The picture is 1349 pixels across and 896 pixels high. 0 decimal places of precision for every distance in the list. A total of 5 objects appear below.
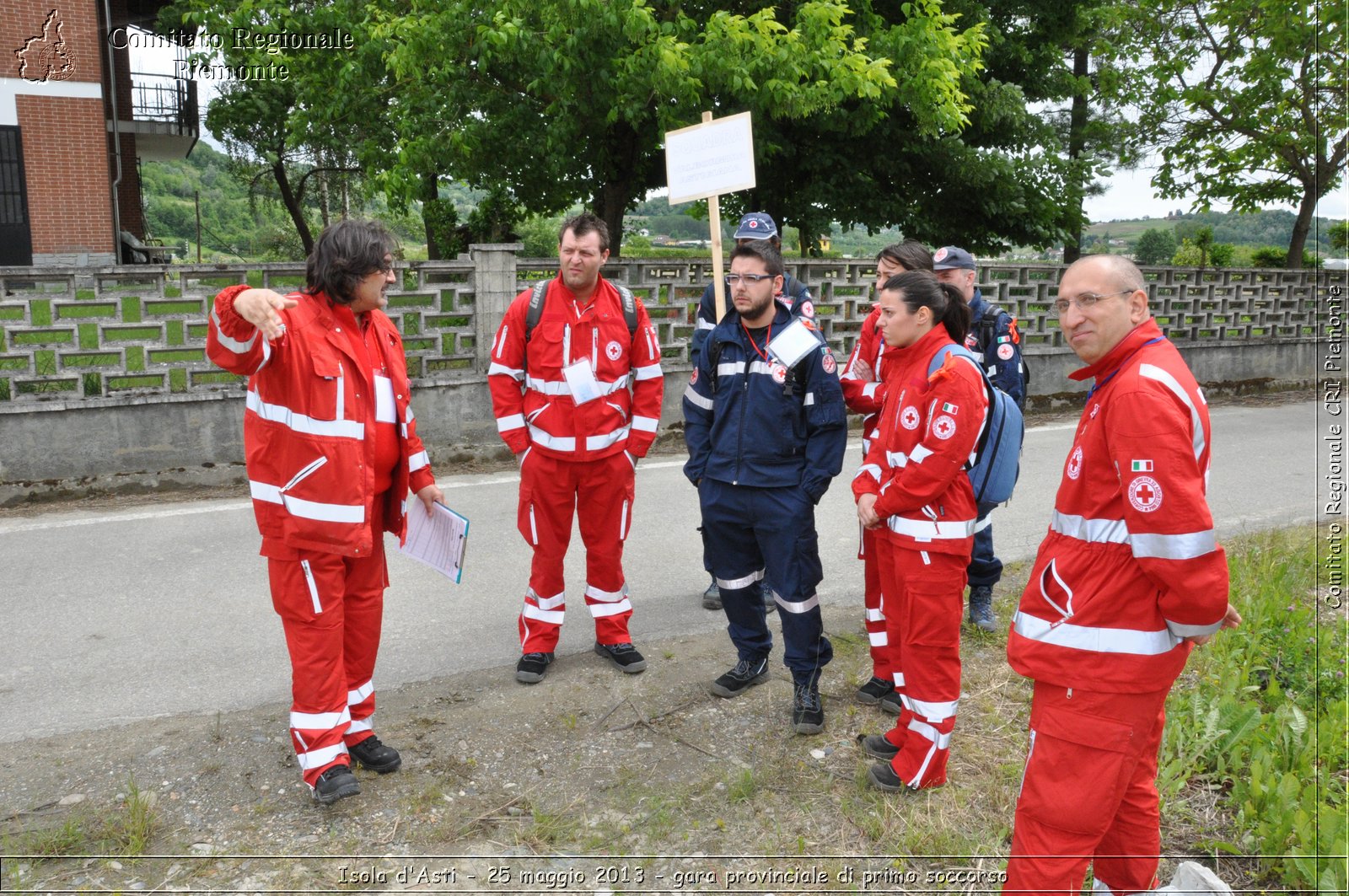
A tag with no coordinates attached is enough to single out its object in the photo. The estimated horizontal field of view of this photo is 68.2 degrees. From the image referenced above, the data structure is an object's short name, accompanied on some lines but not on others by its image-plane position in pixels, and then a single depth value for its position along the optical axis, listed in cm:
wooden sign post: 568
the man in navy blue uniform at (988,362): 527
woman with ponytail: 378
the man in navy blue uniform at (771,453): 425
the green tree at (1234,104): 1502
